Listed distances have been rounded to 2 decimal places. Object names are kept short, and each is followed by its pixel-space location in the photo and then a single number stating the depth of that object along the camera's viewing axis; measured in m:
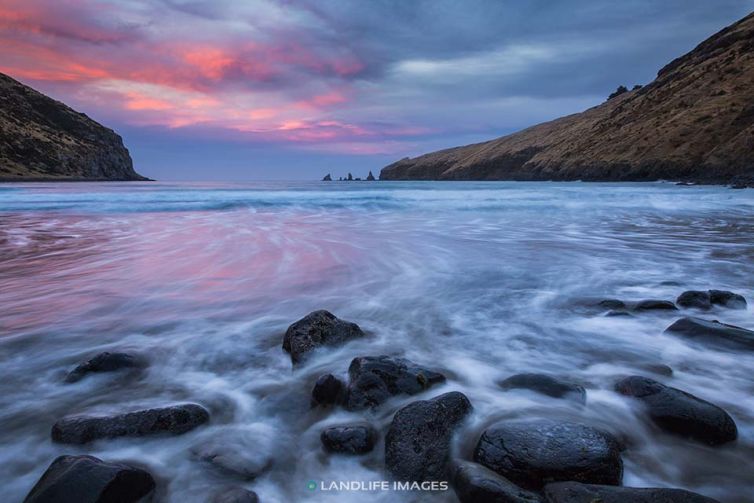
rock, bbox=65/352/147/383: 3.35
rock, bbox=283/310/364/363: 3.68
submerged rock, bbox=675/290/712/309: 4.68
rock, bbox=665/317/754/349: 3.62
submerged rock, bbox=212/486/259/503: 1.95
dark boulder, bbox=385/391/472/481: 2.17
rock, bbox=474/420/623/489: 1.95
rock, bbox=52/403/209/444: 2.49
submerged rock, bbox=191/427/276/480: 2.29
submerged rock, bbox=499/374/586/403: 2.96
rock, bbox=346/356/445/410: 2.81
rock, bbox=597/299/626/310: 4.90
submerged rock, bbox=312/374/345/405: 2.94
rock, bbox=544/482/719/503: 1.74
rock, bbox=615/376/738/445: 2.42
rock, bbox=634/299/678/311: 4.64
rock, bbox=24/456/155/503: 1.77
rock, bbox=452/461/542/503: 1.78
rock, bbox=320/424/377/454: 2.39
